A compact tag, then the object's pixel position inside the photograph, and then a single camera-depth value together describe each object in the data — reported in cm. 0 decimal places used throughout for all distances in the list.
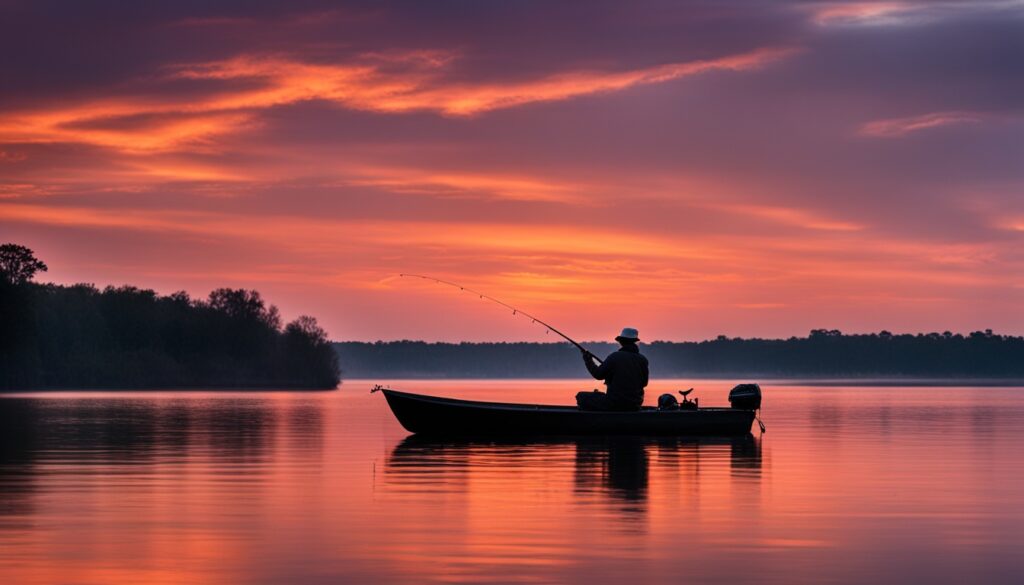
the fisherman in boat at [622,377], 3462
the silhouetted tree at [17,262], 11700
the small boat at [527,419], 3601
